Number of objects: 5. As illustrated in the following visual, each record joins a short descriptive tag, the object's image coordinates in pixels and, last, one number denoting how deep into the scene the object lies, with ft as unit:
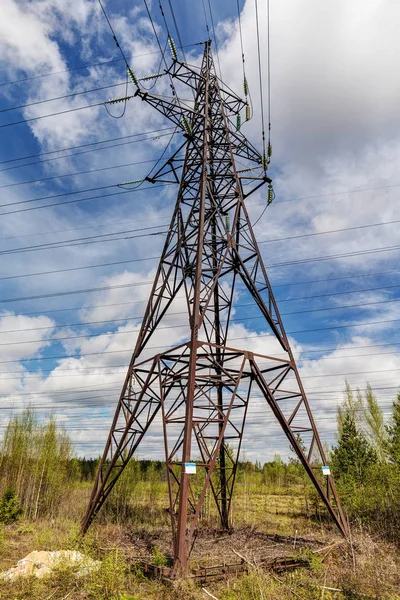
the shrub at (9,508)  69.67
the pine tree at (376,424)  102.08
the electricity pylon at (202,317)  31.01
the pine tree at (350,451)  104.19
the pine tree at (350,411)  113.09
